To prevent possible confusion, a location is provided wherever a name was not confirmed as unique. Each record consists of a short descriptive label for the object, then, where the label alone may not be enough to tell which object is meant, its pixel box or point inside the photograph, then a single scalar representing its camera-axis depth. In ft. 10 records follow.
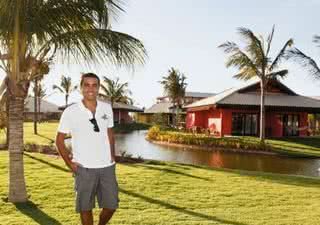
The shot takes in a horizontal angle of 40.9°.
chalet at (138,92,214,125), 192.34
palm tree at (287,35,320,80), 58.95
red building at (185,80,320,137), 103.86
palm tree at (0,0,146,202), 22.62
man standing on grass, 14.33
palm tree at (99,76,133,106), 180.51
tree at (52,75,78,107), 218.73
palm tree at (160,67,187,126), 155.22
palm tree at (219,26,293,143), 82.33
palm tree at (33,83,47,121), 91.07
